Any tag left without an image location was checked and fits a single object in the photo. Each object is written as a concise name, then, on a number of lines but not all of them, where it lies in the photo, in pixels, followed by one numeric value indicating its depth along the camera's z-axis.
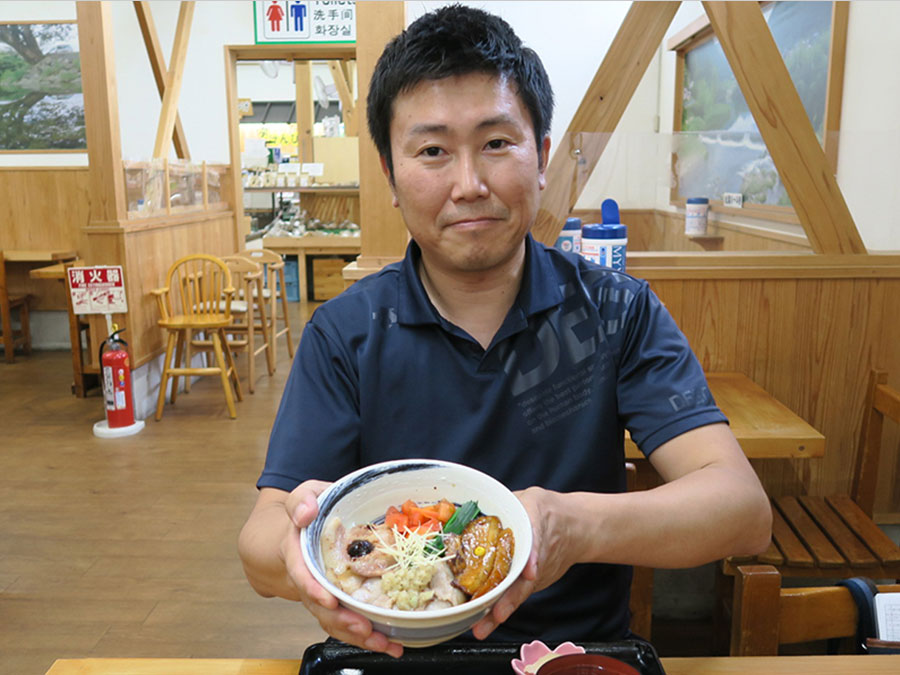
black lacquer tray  0.91
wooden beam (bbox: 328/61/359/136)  9.05
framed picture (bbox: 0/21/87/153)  6.49
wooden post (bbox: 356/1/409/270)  2.45
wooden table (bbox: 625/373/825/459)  1.81
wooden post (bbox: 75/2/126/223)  4.34
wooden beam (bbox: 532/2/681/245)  2.41
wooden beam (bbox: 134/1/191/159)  5.70
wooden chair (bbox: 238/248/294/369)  5.60
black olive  0.76
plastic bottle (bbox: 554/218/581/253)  2.39
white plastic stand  4.18
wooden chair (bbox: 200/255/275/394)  5.05
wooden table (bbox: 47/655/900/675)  0.90
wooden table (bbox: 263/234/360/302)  8.00
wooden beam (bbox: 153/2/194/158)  5.60
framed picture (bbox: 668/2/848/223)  2.58
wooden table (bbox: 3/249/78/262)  5.68
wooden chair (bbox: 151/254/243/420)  4.57
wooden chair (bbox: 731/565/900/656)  1.02
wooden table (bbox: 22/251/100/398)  4.91
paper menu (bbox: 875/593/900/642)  1.02
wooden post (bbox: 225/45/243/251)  6.72
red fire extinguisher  4.17
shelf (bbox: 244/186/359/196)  8.20
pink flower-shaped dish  0.84
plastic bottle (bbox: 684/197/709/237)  2.59
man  1.04
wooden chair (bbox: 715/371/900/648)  1.81
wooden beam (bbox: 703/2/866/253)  2.33
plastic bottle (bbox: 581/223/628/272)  2.19
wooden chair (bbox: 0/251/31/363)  5.76
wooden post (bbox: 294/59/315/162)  8.52
